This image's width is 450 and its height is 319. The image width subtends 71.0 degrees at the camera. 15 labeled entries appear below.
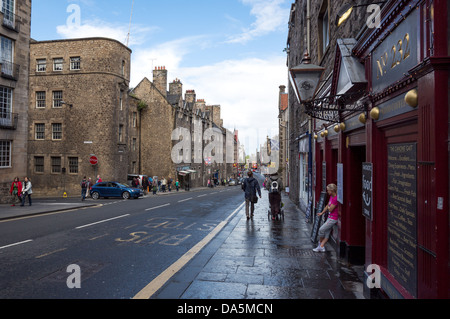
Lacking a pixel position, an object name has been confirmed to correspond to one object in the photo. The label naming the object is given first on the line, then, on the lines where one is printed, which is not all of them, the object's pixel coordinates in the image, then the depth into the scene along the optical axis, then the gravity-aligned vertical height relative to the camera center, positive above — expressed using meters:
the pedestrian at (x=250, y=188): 12.75 -0.90
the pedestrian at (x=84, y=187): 23.62 -1.62
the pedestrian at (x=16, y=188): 18.39 -1.28
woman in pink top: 7.39 -1.16
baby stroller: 12.39 -1.31
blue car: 25.52 -2.02
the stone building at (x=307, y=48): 8.48 +3.59
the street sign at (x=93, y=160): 30.45 +0.60
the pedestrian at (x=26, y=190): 18.06 -1.37
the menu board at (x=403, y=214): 3.75 -0.62
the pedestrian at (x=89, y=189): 26.20 -1.89
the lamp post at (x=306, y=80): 6.99 +1.98
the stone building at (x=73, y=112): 31.80 +5.52
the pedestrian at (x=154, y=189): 34.00 -2.46
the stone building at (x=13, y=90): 19.75 +4.98
